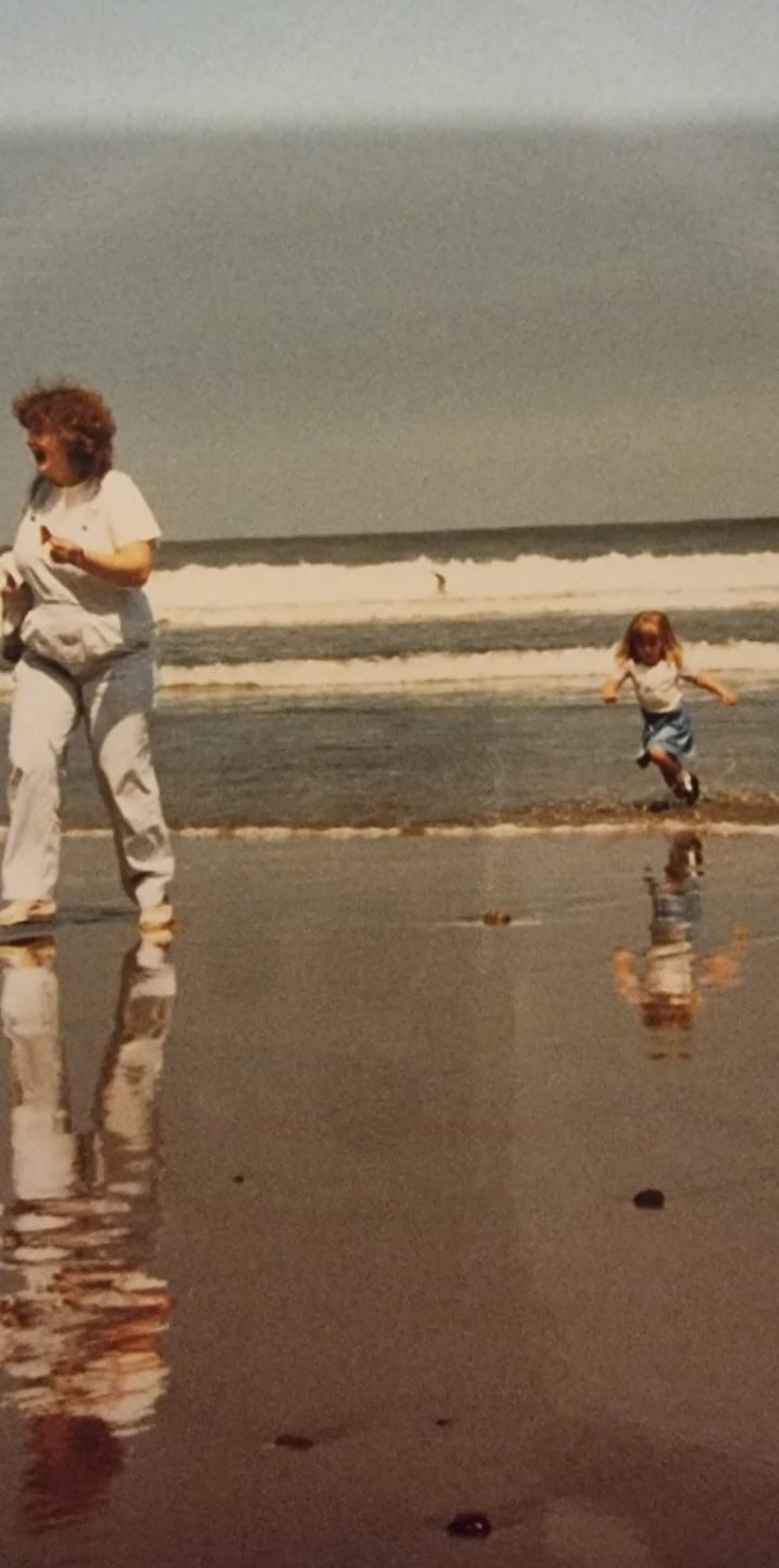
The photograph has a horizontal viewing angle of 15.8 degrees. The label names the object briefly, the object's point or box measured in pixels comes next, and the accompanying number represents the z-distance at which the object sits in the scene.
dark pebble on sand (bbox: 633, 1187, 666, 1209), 4.49
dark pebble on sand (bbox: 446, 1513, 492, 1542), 2.96
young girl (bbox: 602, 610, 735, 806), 13.49
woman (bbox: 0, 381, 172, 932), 8.62
